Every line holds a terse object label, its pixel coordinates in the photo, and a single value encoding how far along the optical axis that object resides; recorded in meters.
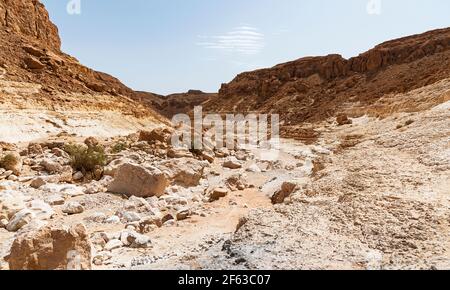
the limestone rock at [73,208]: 5.67
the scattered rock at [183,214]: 5.71
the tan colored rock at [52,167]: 7.96
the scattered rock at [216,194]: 7.10
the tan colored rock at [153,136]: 12.11
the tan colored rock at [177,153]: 10.49
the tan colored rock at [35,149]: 9.48
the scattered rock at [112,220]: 5.34
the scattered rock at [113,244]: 4.23
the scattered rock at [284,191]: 6.36
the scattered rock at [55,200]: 5.97
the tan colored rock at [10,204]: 5.12
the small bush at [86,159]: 8.15
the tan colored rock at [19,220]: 4.68
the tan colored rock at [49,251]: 3.04
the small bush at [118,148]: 10.55
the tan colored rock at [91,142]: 10.72
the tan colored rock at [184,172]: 8.18
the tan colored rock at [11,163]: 7.62
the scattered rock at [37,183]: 6.84
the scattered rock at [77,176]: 7.73
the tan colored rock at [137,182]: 6.76
